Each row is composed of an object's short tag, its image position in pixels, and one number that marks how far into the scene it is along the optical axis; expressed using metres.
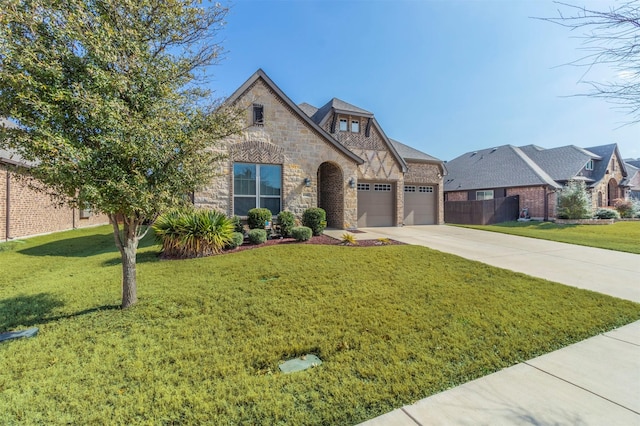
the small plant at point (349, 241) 9.77
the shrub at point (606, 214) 19.81
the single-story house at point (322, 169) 12.00
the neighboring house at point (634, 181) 29.39
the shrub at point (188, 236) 8.21
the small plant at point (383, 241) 9.89
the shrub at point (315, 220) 11.53
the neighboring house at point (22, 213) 11.76
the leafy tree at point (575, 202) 18.52
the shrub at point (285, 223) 11.12
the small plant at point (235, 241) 9.13
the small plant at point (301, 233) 10.19
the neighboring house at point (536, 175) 21.65
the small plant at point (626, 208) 22.71
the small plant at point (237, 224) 10.72
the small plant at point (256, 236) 9.88
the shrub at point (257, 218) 11.05
